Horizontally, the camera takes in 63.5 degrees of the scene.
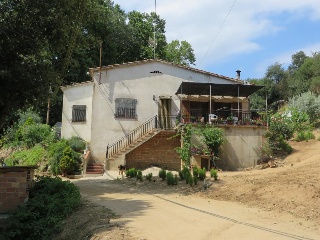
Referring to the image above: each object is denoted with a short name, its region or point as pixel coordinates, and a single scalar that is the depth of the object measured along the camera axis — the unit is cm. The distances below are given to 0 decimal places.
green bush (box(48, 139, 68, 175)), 1423
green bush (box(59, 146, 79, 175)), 1406
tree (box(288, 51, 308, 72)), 3850
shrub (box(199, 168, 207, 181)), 990
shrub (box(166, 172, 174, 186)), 1006
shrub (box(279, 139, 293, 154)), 1458
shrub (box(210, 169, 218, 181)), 983
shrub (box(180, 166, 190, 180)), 1006
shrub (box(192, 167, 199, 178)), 978
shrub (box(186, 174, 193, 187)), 953
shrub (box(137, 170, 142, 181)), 1136
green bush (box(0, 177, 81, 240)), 616
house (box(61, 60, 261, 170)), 1551
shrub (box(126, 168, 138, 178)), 1213
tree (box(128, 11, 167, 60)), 2671
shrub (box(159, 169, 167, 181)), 1093
